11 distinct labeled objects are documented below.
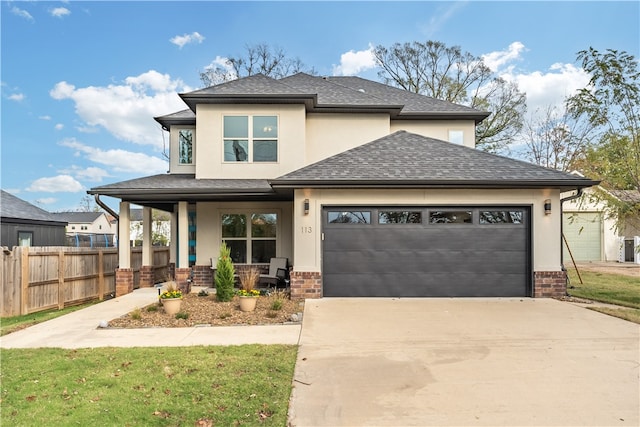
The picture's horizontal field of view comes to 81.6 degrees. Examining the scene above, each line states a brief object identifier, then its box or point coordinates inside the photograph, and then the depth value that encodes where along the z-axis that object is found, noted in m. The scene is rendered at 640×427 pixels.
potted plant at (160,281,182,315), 7.92
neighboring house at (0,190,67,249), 16.25
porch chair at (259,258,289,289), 11.01
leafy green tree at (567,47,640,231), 8.77
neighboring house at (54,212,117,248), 43.81
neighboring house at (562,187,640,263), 19.94
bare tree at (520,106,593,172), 21.64
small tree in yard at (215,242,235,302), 9.01
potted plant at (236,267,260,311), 7.99
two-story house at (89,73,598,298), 9.47
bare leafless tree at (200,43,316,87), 23.52
